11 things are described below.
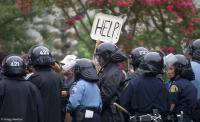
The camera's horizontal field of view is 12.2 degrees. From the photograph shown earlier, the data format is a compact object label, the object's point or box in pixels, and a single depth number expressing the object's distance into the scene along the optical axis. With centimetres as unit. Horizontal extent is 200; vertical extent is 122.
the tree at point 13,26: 2648
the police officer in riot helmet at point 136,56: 1637
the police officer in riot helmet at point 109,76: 1511
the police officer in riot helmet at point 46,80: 1478
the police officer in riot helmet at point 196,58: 1591
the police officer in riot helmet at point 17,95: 1363
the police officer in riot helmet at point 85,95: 1459
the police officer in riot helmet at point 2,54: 1675
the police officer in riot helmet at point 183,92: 1482
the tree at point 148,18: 2466
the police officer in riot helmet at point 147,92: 1434
